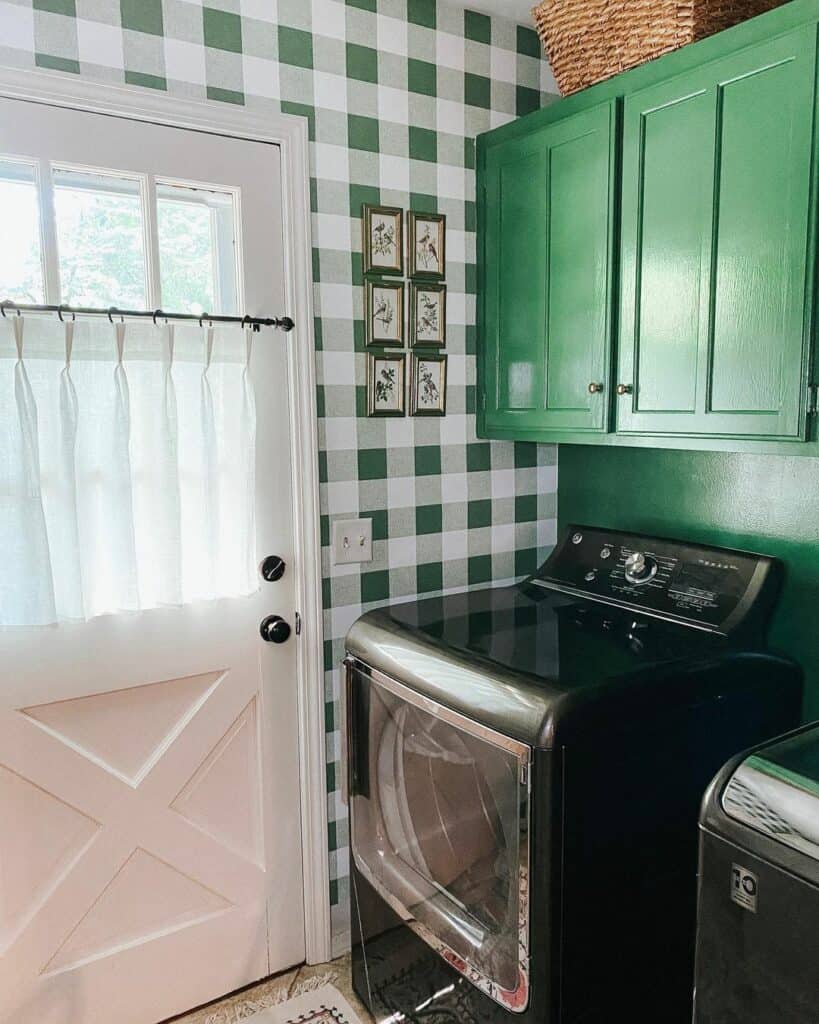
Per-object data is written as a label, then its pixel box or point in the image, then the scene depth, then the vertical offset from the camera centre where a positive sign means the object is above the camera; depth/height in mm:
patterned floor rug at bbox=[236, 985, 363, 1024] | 1943 -1460
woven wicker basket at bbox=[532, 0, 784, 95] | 1610 +838
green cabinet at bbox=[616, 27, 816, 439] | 1412 +336
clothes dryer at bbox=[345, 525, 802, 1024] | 1403 -690
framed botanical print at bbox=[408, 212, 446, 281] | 2090 +469
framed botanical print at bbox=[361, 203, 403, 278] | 2021 +470
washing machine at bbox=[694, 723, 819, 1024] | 1027 -635
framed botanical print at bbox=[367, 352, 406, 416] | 2080 +101
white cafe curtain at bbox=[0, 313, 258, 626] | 1646 -96
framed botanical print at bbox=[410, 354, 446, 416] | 2148 +97
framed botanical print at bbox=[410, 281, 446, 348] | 2121 +287
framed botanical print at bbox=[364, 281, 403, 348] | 2053 +286
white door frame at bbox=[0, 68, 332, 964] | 1676 +167
